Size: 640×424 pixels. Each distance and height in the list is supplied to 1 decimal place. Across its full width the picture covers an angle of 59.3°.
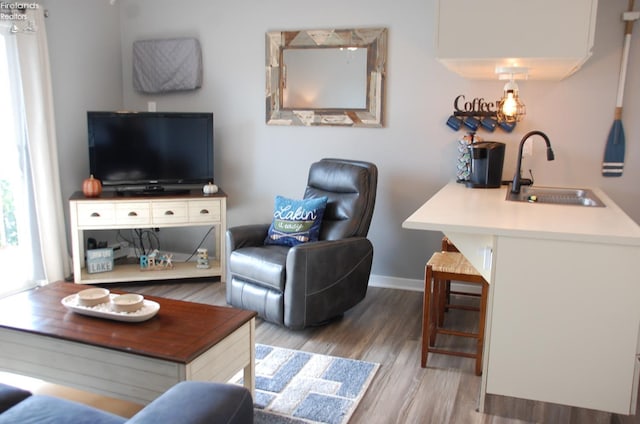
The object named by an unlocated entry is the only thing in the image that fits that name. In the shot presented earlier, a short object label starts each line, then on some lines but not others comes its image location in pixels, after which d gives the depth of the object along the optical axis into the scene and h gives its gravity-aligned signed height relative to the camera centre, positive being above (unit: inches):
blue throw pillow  141.9 -26.2
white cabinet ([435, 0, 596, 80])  102.2 +16.4
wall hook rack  150.0 +0.9
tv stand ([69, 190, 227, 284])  156.6 -28.8
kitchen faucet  123.4 -11.6
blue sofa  56.2 -30.2
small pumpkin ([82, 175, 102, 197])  159.8 -20.2
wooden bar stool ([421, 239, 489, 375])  110.7 -35.2
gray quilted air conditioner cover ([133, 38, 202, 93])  176.9 +16.4
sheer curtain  150.9 -8.6
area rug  95.3 -49.5
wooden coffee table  80.0 -34.0
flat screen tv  164.9 -9.7
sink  120.0 -17.2
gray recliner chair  126.3 -33.0
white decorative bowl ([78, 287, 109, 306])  94.1 -30.2
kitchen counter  85.5 -29.0
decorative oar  136.9 -4.8
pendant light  124.4 +4.5
